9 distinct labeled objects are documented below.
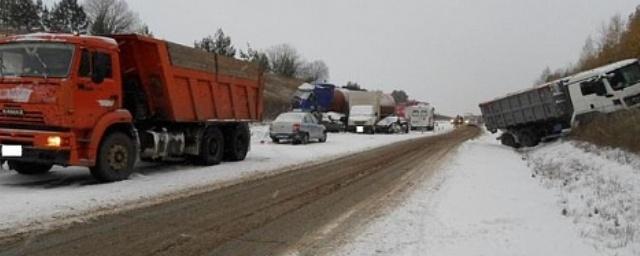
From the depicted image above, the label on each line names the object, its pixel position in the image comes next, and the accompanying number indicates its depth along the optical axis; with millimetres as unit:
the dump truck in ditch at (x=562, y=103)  24094
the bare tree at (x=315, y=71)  130375
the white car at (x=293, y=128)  27969
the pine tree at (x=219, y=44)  71438
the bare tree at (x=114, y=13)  90438
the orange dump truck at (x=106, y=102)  11180
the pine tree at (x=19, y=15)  74625
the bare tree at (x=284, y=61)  103000
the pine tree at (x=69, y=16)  80625
